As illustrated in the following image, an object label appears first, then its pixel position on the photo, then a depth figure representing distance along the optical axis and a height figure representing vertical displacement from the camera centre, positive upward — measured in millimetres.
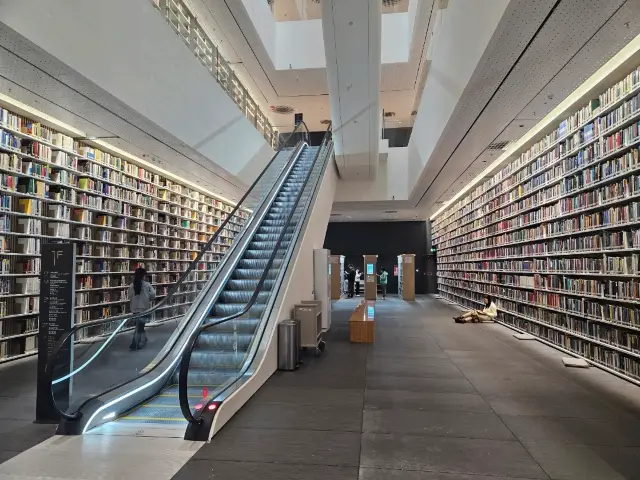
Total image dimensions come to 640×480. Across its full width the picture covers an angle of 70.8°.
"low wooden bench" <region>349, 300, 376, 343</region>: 8258 -1176
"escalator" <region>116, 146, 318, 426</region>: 4371 -830
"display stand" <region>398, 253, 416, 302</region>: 18359 -470
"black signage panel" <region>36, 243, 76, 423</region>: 4195 -286
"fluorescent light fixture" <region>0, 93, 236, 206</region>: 6500 +2349
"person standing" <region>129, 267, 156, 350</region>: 7125 -402
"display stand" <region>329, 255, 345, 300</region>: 19016 -437
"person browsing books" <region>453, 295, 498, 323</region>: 10695 -1175
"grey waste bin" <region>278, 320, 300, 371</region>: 6047 -1070
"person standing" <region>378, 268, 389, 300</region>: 19636 -579
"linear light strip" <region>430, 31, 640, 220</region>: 5211 +2455
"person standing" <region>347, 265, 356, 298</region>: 20372 -593
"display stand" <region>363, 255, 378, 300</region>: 18094 -452
